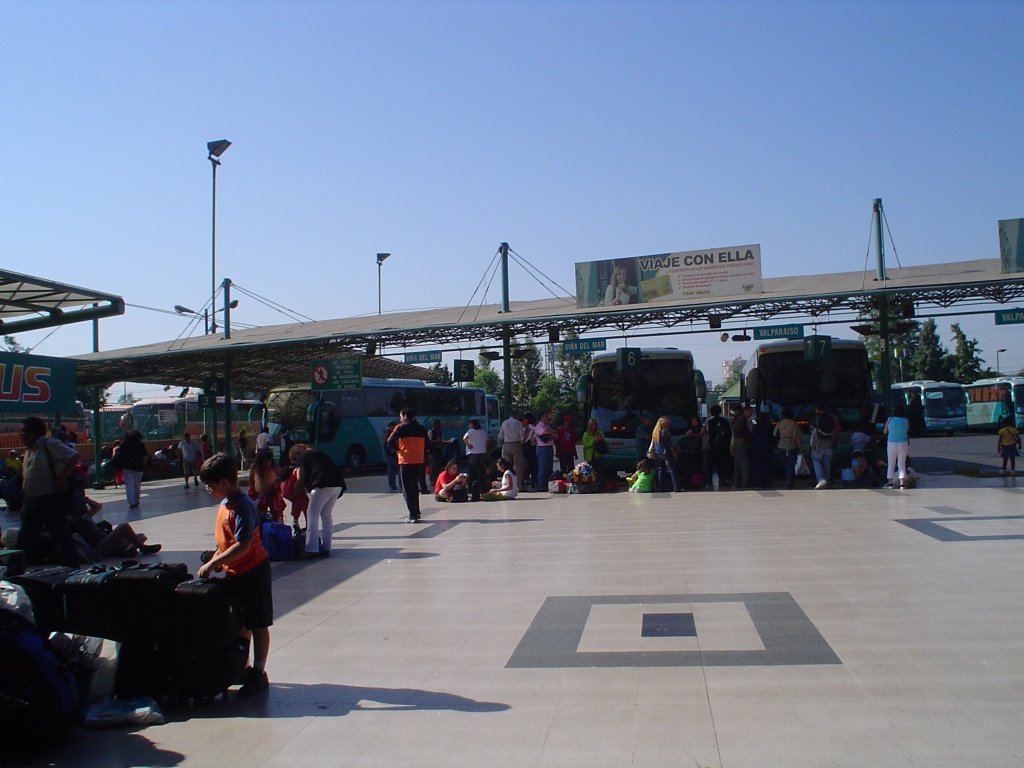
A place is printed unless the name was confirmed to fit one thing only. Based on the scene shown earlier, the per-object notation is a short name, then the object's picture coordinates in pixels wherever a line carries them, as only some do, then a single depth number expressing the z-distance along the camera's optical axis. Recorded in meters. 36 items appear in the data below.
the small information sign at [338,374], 27.59
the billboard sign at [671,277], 27.20
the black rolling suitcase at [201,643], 5.81
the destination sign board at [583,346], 25.28
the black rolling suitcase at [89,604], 5.93
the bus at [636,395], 22.72
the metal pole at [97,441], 27.48
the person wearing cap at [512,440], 19.59
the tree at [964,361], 80.06
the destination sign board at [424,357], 27.55
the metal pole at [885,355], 21.53
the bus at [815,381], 21.80
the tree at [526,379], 61.83
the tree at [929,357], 78.75
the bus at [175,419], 37.25
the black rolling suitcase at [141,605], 5.89
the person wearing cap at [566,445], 20.83
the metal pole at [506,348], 23.48
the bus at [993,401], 48.18
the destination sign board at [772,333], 25.11
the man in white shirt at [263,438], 25.65
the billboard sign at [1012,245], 24.19
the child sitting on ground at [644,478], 19.11
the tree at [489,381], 71.07
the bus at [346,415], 34.25
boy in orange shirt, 6.02
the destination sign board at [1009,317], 23.25
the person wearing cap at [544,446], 19.86
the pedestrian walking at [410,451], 14.15
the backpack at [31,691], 4.96
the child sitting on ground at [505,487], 18.59
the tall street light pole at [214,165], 33.16
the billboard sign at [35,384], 12.05
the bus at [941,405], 49.06
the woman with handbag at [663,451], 18.83
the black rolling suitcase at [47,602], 6.02
